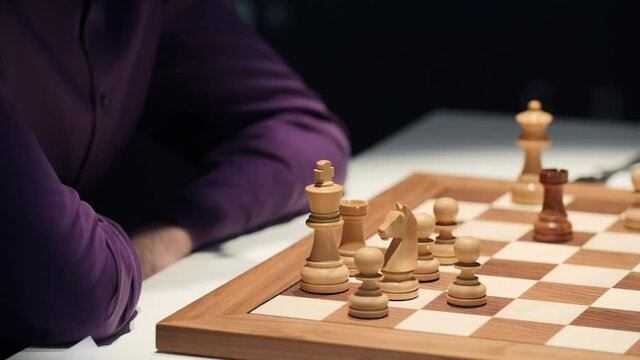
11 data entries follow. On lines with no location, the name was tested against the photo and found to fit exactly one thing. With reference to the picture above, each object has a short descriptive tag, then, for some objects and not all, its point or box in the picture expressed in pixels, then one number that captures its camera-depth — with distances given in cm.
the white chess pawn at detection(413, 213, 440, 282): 126
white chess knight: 121
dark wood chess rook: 138
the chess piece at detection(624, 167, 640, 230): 143
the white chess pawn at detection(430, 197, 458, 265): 131
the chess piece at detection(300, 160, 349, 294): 123
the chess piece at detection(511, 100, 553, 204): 153
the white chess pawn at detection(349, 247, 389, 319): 117
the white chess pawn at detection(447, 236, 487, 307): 119
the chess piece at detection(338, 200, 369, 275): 129
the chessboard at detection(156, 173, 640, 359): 111
